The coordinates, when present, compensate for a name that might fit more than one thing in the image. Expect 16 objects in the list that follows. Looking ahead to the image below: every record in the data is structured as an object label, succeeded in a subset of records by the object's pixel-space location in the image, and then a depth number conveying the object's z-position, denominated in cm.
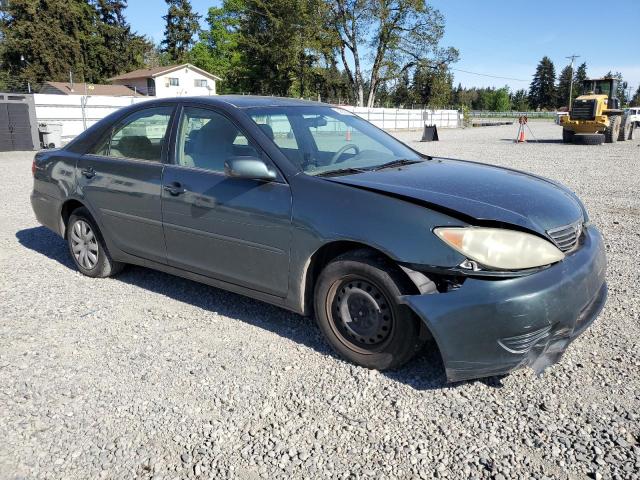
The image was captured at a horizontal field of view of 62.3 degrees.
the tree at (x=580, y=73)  10775
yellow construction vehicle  2220
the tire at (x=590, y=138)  2224
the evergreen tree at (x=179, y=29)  7362
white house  5828
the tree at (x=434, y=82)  5106
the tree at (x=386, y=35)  4772
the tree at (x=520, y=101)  10894
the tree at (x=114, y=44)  6812
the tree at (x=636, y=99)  10779
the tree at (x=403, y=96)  6881
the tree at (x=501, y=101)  10925
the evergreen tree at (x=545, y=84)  11094
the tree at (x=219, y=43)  7450
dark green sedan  273
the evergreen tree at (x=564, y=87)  10595
